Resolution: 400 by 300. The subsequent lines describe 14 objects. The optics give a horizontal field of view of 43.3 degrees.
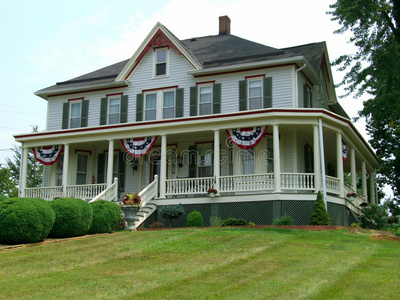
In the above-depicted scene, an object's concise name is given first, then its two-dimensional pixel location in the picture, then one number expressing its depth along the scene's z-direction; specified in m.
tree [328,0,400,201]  25.00
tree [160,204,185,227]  20.00
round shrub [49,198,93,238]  16.12
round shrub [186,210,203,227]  19.28
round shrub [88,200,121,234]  17.59
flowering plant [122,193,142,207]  19.70
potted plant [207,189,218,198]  20.42
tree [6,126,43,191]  41.84
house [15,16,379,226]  20.19
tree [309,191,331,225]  17.53
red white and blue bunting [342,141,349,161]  21.29
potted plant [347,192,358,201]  20.86
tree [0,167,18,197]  42.34
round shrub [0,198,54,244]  14.37
